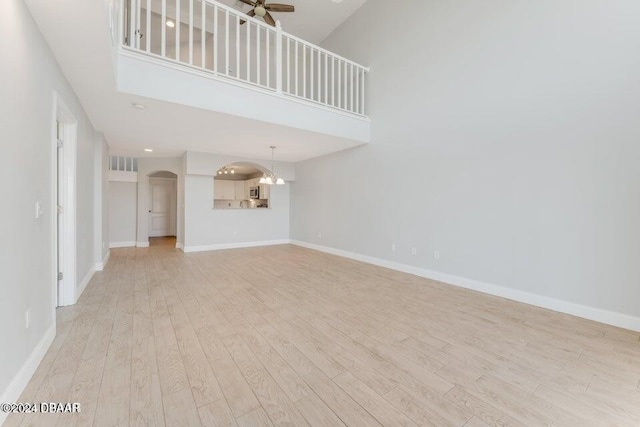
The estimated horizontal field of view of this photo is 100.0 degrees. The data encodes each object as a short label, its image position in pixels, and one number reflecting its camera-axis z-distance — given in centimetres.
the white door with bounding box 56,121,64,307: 294
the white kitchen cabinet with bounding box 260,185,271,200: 926
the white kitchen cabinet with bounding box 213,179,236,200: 1047
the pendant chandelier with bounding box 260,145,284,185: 585
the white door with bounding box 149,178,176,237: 906
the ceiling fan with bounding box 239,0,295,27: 462
